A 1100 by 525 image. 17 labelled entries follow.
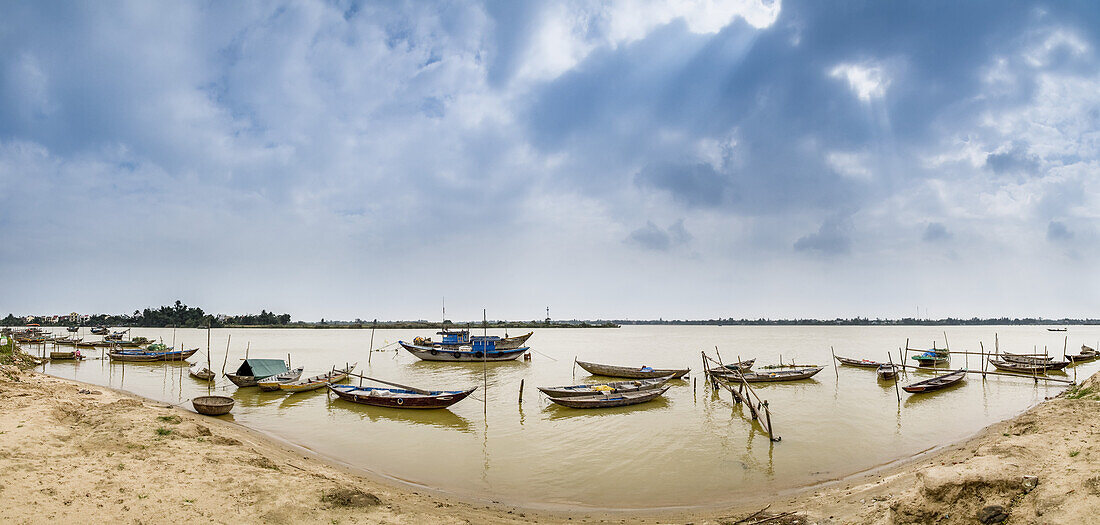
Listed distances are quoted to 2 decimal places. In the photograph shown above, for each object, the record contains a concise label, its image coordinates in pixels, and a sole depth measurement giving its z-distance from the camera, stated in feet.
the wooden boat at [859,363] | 107.24
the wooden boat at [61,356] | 120.98
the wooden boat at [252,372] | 74.64
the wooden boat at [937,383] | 72.97
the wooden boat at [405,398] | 58.65
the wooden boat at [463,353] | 131.85
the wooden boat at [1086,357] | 123.44
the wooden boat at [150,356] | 116.26
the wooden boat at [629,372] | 88.43
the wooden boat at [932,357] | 108.77
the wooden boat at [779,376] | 86.79
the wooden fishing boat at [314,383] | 71.61
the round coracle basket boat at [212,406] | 54.24
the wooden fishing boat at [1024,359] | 99.46
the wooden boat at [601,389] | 62.88
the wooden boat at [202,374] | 85.40
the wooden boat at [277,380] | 71.15
